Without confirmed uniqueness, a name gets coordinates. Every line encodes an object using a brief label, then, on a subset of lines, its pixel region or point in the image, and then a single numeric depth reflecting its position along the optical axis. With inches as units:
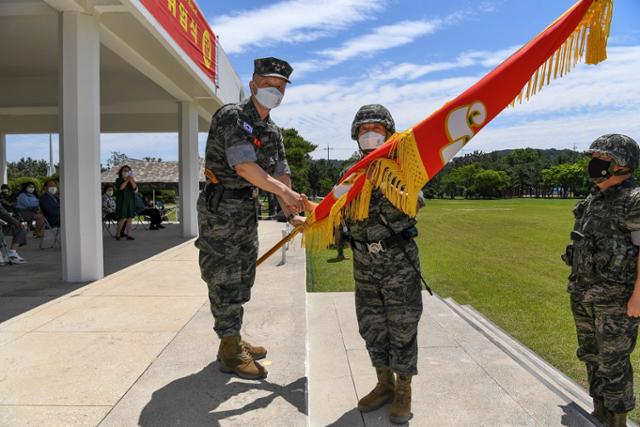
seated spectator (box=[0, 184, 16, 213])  415.1
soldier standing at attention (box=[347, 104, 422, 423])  101.3
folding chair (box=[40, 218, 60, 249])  360.7
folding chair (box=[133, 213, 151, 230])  571.7
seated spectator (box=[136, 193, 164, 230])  531.8
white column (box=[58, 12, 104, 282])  215.6
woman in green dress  390.9
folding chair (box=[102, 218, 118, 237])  449.4
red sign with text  259.6
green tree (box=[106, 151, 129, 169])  3506.6
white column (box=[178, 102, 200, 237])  451.8
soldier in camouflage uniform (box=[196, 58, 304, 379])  112.0
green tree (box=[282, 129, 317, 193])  1411.2
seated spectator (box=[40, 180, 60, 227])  349.1
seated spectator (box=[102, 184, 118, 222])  453.4
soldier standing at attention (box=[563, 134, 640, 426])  100.4
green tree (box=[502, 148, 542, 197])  3846.0
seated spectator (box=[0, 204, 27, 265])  285.9
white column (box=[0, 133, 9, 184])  583.4
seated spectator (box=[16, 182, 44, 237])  400.8
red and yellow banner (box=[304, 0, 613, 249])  97.2
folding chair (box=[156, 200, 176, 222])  709.2
